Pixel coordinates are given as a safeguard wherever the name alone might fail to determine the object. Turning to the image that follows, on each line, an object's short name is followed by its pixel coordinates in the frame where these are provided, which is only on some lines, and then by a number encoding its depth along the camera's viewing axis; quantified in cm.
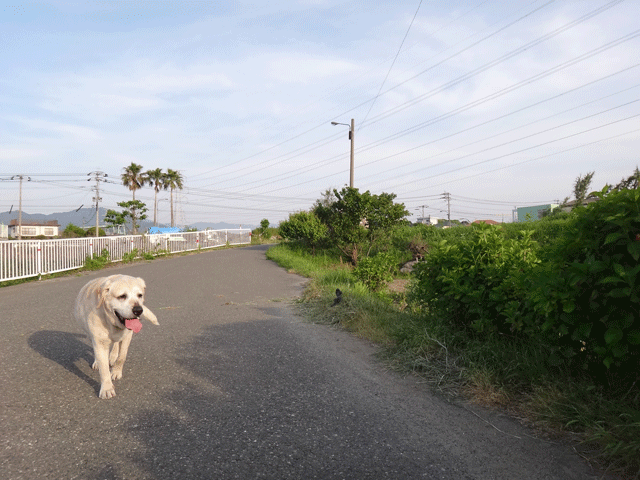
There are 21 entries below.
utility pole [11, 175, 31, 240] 5691
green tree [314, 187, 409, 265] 1755
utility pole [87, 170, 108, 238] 6400
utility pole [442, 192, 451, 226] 9070
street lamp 2684
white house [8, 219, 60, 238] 11438
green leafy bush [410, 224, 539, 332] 432
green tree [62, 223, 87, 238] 7364
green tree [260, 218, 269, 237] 4941
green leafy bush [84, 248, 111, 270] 1712
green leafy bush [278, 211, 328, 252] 2270
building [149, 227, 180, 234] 5959
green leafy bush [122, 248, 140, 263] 2048
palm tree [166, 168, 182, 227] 6769
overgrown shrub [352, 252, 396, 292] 1080
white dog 389
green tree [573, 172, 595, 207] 4256
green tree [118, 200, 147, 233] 5673
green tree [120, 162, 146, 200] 6178
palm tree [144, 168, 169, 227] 6512
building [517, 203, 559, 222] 6398
